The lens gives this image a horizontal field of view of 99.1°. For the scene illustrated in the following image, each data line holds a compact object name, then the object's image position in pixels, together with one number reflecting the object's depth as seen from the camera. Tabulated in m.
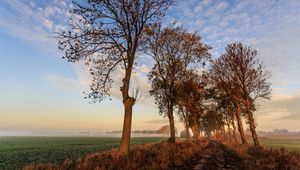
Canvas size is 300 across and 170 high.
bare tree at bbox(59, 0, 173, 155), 9.82
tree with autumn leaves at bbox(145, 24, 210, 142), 19.73
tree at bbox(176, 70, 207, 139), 21.28
